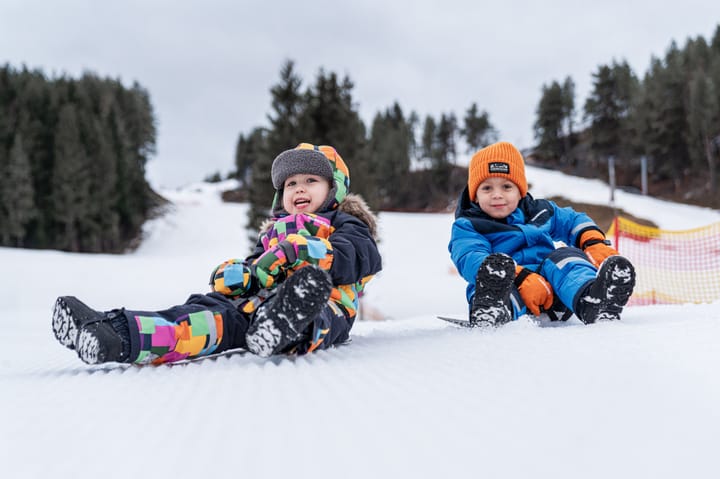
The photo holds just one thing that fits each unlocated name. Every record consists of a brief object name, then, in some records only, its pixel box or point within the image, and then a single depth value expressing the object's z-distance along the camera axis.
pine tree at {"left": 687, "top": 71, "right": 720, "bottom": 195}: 25.73
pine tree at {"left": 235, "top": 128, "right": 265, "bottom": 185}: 42.59
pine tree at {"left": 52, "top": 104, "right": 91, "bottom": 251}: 21.36
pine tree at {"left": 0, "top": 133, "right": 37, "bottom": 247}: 20.19
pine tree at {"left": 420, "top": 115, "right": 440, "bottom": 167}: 39.50
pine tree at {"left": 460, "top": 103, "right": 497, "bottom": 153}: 37.44
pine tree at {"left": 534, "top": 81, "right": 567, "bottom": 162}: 32.62
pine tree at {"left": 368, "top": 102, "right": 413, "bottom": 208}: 37.88
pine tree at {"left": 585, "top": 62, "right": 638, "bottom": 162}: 27.69
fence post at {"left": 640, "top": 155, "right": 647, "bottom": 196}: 27.39
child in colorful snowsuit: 1.36
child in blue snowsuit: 1.76
